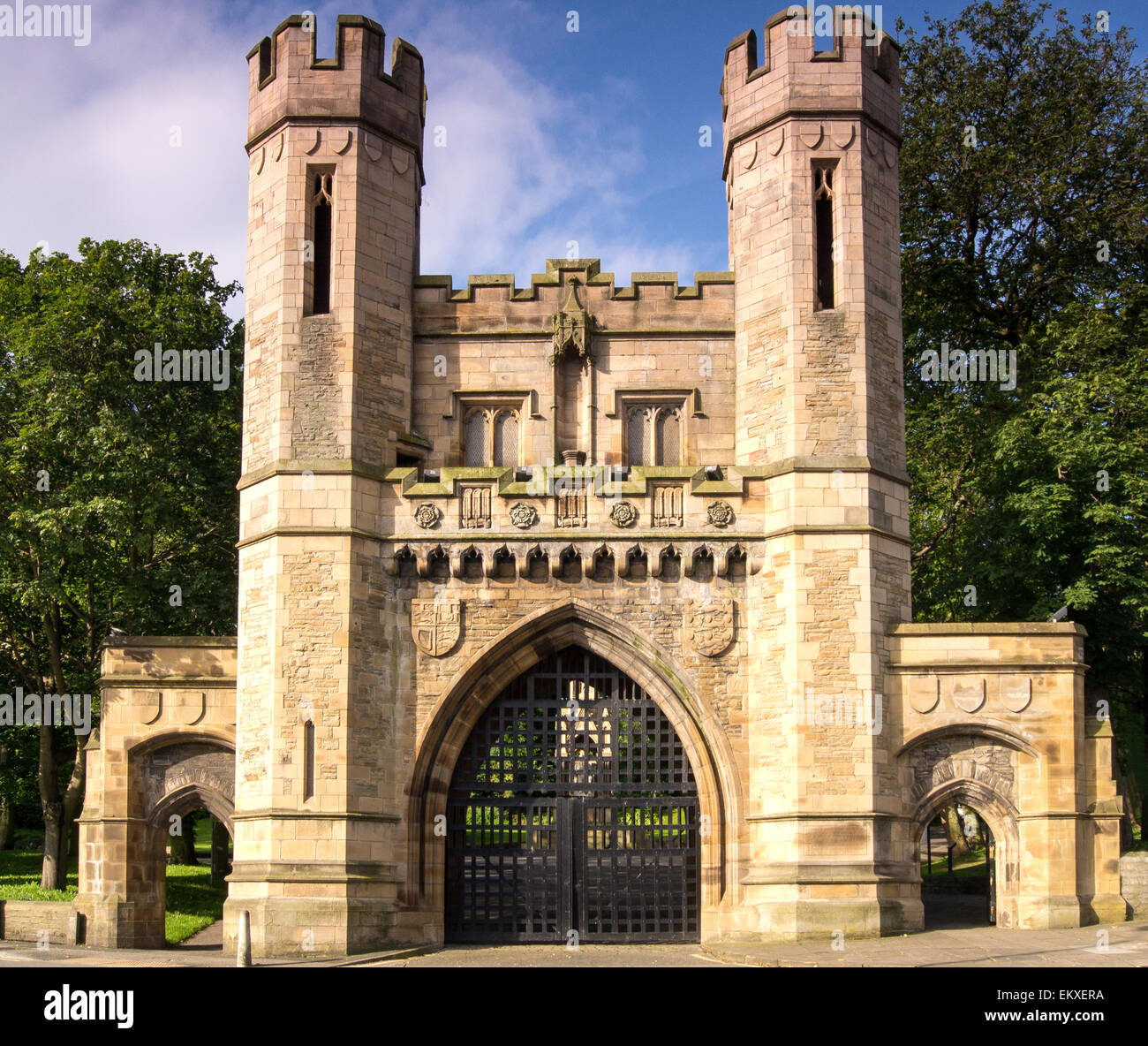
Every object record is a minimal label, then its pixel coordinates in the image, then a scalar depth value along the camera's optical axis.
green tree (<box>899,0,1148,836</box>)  25.91
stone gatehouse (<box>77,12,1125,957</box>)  19.72
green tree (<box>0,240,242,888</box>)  26.92
